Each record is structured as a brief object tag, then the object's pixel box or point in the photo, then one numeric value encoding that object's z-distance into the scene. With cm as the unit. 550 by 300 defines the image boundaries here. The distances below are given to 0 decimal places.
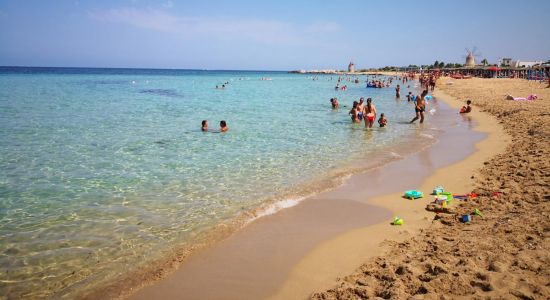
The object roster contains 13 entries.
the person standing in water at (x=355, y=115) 1790
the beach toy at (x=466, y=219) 564
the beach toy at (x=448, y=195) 681
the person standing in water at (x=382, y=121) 1677
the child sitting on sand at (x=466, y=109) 2057
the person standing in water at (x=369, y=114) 1644
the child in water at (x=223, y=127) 1524
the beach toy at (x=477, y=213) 577
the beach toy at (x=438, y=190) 721
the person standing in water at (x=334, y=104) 2430
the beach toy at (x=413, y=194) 714
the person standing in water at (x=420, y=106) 1785
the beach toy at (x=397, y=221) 591
